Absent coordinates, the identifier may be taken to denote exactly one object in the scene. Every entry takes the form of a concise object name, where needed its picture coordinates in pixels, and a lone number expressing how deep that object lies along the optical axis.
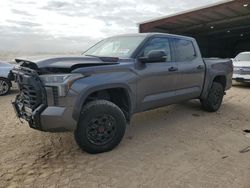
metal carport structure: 10.79
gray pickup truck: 2.57
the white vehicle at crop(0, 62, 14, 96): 6.70
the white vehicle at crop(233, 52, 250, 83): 7.89
